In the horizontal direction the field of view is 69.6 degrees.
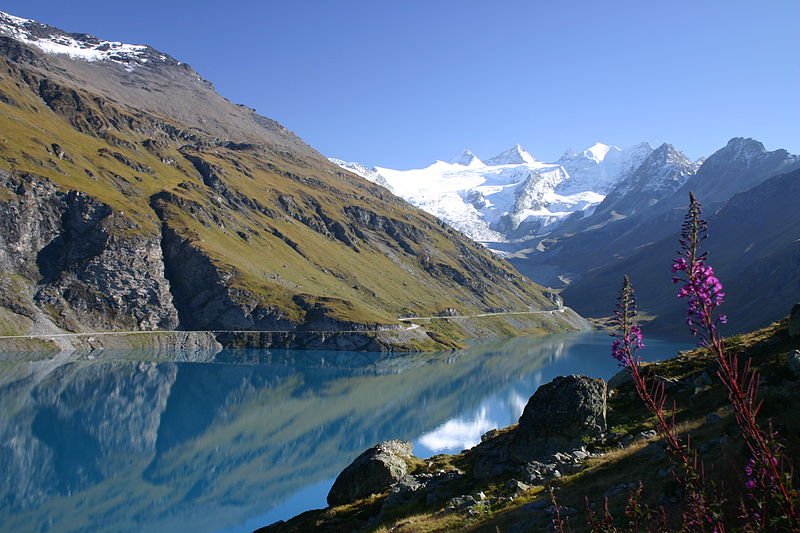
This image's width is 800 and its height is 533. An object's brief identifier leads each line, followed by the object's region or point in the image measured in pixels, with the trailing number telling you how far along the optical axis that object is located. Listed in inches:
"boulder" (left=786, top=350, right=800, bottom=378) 940.5
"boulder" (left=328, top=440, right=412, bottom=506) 1338.6
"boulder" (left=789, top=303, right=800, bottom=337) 1190.3
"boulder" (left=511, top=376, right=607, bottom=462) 1147.9
